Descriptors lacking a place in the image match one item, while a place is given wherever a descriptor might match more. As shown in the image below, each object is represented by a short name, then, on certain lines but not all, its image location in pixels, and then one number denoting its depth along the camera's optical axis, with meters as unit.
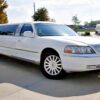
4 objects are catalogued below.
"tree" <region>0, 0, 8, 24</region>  17.48
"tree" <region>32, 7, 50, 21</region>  26.68
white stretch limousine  3.82
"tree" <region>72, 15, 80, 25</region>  51.42
